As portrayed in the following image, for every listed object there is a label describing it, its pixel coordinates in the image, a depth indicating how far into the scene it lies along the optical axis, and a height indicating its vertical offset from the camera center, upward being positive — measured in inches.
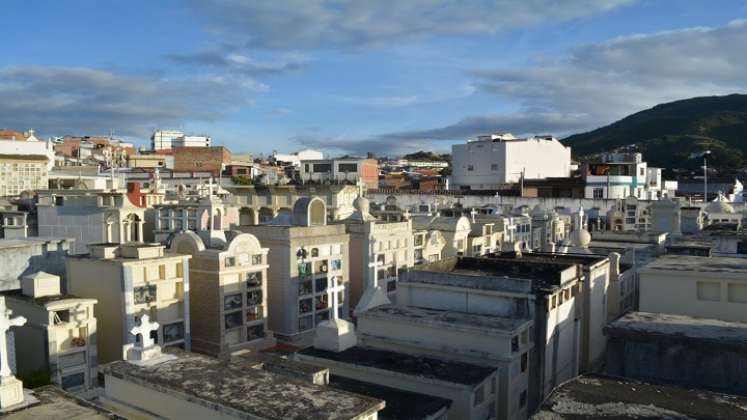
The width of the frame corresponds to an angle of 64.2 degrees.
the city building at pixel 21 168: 1967.3 +76.0
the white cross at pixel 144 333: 597.1 -146.3
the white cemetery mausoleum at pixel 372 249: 1379.2 -150.8
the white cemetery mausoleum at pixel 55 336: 791.1 -199.8
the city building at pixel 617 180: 3430.1 +17.7
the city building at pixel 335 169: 3043.8 +92.2
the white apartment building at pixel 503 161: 3629.4 +150.5
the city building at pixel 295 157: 4788.9 +250.5
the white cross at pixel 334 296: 839.9 -159.8
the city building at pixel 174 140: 4667.8 +398.0
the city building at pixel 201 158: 3265.3 +165.5
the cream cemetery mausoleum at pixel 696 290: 920.3 -172.3
